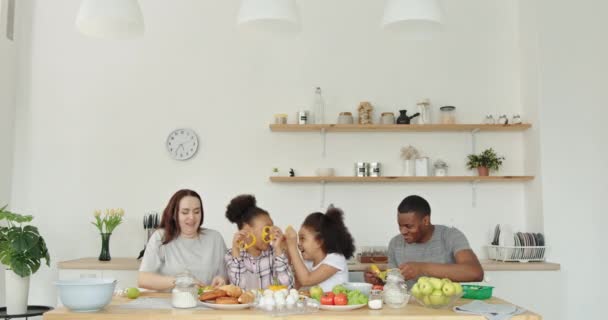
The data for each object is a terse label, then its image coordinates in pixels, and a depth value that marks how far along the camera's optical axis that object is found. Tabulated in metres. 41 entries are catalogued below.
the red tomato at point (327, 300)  2.08
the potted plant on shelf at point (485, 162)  4.34
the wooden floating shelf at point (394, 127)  4.29
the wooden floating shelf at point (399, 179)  4.27
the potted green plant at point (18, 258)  3.46
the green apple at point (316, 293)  2.17
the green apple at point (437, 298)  2.05
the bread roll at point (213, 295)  2.14
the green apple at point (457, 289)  2.05
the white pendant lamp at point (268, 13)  2.29
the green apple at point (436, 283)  2.06
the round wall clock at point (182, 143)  4.47
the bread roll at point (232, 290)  2.13
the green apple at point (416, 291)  2.09
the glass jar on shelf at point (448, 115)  4.36
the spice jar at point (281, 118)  4.36
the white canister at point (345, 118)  4.35
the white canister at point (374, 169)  4.38
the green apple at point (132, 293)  2.36
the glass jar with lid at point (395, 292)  2.10
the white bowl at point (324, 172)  4.30
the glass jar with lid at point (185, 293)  2.11
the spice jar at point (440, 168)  4.34
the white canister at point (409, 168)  4.38
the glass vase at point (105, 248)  4.14
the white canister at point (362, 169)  4.37
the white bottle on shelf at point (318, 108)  4.41
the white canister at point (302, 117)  4.38
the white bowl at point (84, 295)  2.02
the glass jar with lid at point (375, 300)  2.07
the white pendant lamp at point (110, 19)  2.37
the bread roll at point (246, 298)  2.11
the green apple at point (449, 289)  2.04
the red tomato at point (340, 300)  2.08
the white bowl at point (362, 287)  2.33
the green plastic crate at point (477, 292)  2.33
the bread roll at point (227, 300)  2.09
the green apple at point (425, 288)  2.06
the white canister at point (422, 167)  4.36
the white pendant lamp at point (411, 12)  2.30
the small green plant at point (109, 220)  4.20
